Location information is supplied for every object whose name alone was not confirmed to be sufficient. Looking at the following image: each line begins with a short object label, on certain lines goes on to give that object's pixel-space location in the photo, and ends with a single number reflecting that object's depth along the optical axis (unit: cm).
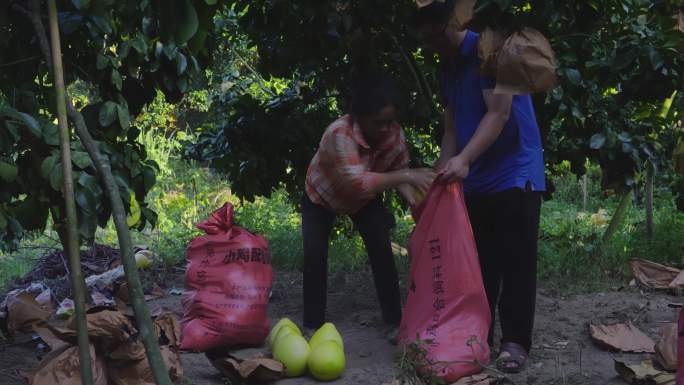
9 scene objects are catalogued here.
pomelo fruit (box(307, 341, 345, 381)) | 325
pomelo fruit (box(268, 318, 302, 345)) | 359
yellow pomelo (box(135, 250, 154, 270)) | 576
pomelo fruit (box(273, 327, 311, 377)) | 333
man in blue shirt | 316
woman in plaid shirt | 350
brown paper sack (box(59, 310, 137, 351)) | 277
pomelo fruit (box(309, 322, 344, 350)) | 341
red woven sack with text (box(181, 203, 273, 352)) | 374
